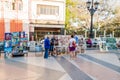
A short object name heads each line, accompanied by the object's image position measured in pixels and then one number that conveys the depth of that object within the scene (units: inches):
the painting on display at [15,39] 307.9
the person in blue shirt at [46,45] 286.9
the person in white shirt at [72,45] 279.5
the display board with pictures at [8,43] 300.9
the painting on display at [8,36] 303.8
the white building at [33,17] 526.8
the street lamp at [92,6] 436.0
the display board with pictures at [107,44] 401.2
